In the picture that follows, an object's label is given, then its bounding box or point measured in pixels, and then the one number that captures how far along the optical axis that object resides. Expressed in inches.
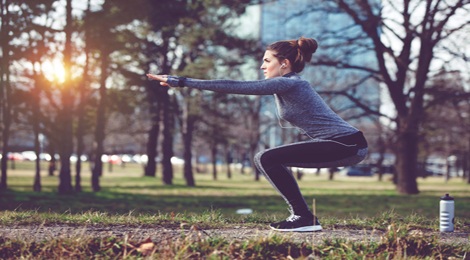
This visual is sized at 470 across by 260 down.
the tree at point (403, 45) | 521.0
